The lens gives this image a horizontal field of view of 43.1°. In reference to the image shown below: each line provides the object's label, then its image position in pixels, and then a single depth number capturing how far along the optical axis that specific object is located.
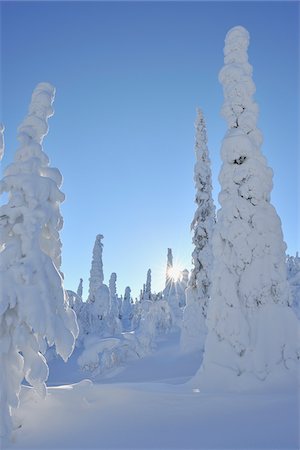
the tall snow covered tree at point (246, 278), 12.53
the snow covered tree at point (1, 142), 13.61
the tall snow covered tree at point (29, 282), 8.25
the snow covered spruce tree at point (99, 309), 44.12
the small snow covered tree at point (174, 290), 48.80
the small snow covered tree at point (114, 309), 44.50
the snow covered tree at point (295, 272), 46.34
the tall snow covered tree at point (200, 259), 26.36
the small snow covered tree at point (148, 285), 76.52
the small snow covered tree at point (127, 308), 78.55
